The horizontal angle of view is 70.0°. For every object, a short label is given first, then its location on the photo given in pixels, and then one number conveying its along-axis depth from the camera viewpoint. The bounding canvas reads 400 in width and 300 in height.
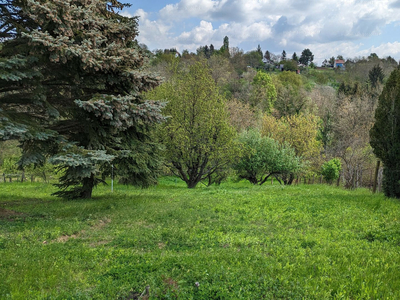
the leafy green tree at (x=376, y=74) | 57.78
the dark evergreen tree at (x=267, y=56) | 163.65
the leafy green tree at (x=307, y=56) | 162.57
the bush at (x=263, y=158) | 20.11
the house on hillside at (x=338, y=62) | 158.50
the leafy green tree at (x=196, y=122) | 16.59
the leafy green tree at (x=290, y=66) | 110.12
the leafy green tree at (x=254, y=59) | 118.62
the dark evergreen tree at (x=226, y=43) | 108.90
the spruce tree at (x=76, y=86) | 7.36
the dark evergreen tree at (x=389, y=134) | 10.32
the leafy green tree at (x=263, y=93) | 47.84
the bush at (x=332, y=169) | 18.41
